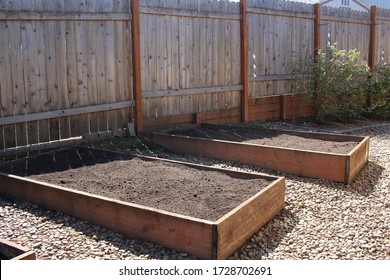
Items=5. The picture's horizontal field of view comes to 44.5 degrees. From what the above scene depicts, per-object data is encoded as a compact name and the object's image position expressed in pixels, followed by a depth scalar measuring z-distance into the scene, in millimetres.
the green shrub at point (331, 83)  10086
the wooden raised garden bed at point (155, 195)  3709
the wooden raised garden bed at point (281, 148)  5691
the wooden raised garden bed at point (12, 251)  3119
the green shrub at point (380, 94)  11398
